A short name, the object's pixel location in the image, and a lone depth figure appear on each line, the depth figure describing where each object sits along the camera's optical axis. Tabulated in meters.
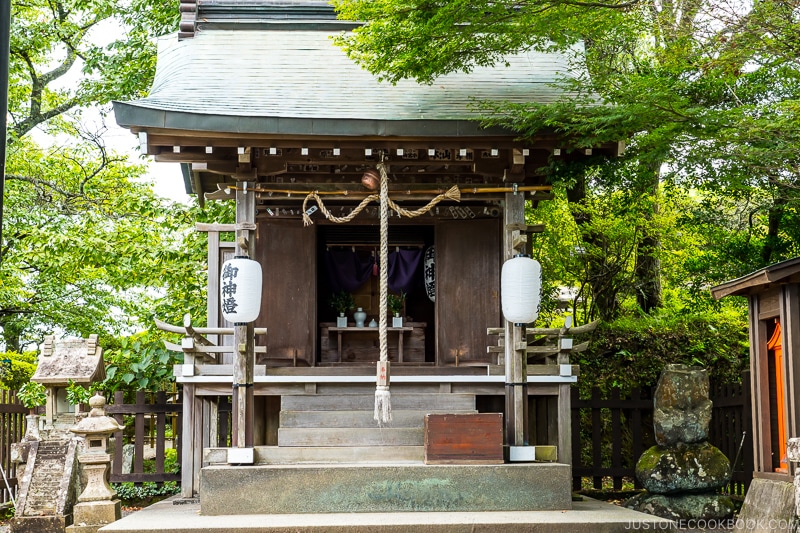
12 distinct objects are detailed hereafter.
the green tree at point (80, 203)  14.88
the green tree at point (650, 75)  8.78
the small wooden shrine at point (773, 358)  7.68
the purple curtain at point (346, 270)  12.65
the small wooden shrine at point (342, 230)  9.05
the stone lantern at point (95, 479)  8.70
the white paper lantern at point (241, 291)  8.99
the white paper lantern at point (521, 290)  9.09
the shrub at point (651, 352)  13.05
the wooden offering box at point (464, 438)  8.45
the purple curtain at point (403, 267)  12.51
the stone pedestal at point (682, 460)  9.52
